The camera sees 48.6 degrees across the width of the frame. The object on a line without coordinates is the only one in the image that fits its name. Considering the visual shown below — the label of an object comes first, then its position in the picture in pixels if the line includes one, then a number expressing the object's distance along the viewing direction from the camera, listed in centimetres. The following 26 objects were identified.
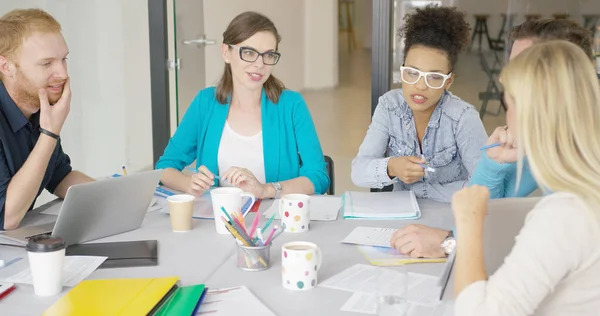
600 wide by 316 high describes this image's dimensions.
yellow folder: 128
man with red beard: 199
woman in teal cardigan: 258
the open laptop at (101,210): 173
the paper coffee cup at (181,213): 189
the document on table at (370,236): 177
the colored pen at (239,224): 158
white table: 134
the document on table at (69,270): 148
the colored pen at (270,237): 156
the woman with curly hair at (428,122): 236
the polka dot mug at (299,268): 143
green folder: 130
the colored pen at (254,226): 160
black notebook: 162
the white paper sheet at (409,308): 132
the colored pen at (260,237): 158
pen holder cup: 156
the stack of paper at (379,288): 134
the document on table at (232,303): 132
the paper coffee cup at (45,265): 140
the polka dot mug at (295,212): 187
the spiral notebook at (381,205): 203
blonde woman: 110
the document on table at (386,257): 162
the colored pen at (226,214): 168
